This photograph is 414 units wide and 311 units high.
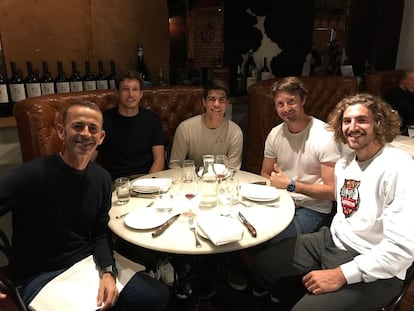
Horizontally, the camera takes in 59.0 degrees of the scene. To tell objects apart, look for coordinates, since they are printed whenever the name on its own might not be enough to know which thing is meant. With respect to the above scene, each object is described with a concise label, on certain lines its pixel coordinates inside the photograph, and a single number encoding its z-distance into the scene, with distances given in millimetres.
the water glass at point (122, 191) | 1700
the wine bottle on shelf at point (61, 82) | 2486
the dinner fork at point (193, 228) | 1358
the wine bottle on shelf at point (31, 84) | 2367
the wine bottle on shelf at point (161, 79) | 3023
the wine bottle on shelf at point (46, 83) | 2422
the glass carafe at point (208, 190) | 1656
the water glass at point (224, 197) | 1579
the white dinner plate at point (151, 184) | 1770
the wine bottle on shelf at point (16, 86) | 2295
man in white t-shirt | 1975
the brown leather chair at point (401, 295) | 1393
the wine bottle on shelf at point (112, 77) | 2750
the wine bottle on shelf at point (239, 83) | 3473
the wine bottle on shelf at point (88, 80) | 2615
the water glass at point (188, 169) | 1837
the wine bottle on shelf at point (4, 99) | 2238
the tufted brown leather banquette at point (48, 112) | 2123
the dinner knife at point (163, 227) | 1411
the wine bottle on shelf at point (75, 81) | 2557
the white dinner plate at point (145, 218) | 1455
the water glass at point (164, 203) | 1583
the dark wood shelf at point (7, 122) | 2250
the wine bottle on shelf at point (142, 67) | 2864
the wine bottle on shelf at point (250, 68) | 3506
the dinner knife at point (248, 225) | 1408
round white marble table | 1337
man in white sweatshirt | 1363
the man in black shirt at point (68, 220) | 1391
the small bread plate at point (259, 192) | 1700
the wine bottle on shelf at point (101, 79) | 2686
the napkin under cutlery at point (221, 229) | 1334
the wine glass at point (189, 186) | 1730
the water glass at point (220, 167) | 1774
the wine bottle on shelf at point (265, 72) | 3547
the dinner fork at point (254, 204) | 1673
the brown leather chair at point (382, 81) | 3598
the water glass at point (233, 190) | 1698
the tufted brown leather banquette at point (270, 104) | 3066
